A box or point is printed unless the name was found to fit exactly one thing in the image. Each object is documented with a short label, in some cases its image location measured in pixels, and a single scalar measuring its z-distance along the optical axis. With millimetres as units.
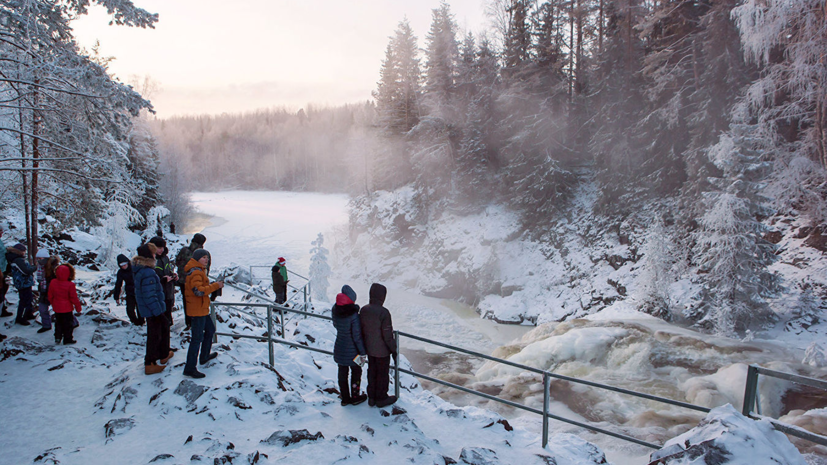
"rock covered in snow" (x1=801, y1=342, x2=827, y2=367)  10797
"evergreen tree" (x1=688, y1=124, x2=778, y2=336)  13820
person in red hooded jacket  7273
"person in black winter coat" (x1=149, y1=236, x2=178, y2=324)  7656
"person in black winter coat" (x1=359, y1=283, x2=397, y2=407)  5203
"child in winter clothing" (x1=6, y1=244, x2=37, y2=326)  8078
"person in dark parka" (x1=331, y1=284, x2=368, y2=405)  5188
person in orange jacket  5612
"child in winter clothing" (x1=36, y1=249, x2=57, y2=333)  8109
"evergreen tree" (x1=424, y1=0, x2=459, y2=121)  34031
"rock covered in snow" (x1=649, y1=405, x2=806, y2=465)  3168
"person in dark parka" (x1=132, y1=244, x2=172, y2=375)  5742
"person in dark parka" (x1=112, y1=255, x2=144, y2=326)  8812
